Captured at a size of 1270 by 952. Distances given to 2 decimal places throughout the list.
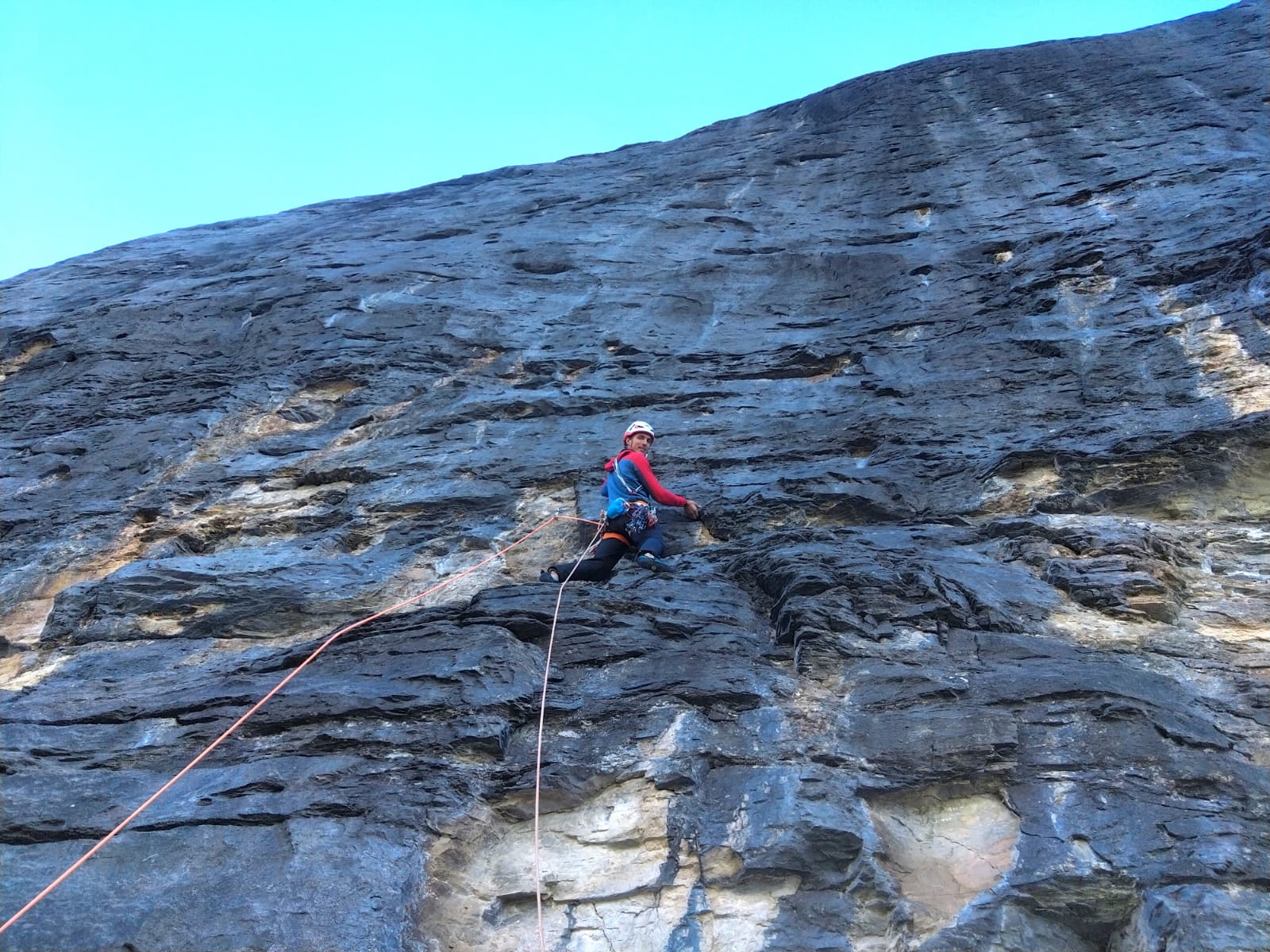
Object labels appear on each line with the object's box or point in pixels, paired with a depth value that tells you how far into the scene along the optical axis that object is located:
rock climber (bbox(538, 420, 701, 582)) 6.60
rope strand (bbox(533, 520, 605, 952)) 4.11
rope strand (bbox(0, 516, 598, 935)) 4.09
